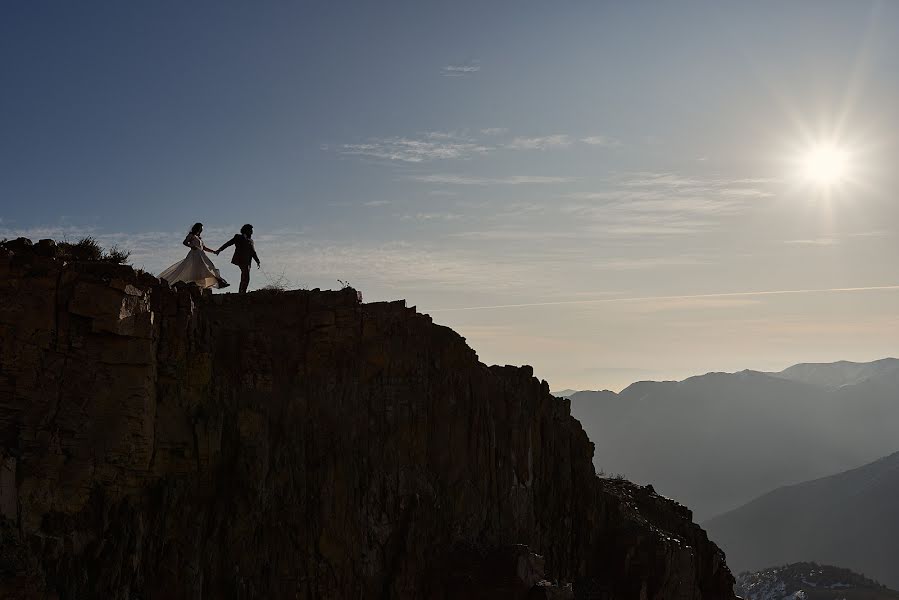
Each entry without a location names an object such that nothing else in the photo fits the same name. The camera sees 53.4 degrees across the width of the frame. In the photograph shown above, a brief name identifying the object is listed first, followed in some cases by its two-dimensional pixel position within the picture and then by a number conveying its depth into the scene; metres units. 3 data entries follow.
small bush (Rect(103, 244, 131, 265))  21.40
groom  26.28
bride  24.78
